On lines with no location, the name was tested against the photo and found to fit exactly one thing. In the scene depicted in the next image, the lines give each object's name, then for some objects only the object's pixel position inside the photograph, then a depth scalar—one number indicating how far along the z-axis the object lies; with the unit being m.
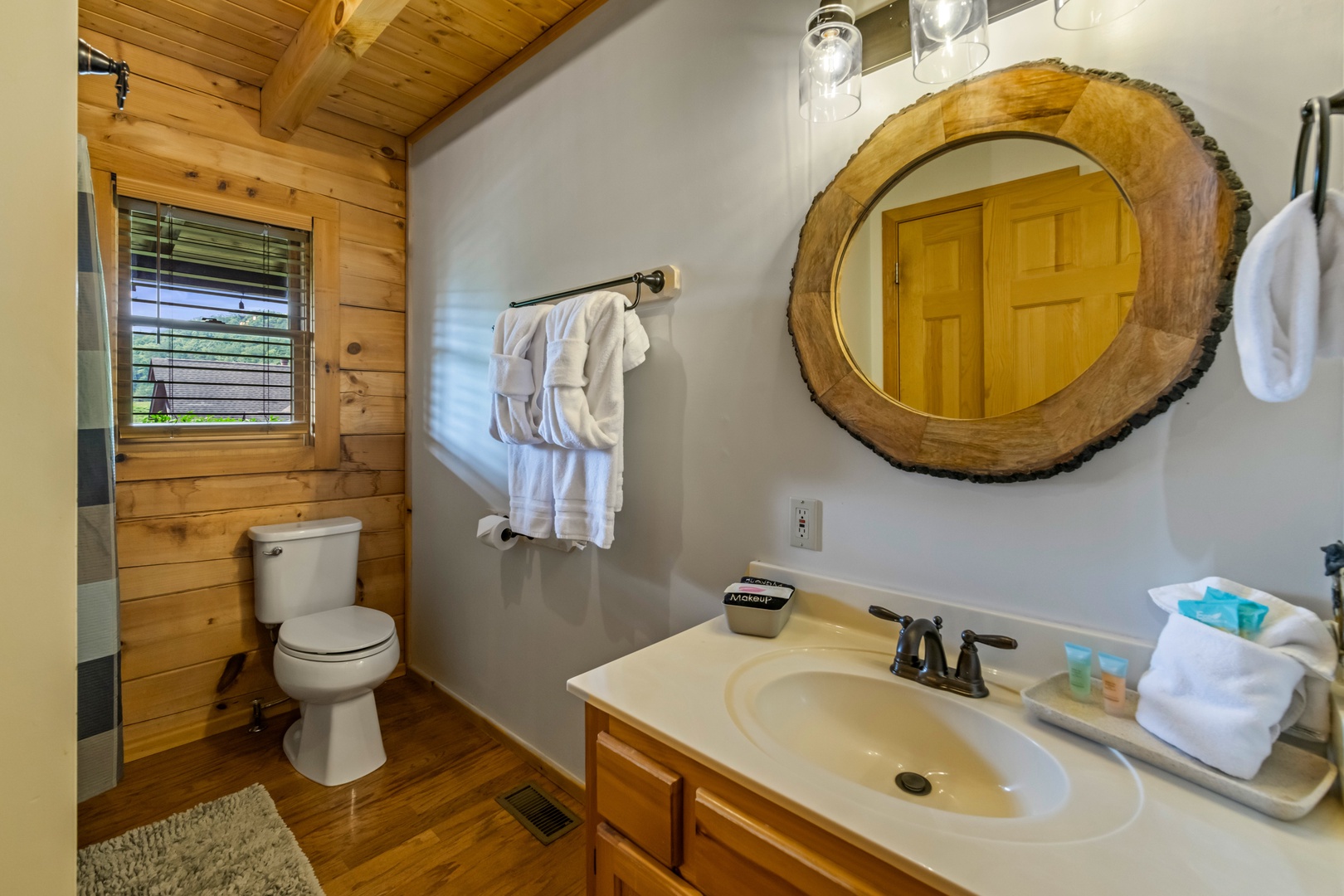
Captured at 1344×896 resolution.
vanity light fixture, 0.90
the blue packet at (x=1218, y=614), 0.75
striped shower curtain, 1.37
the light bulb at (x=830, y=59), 1.07
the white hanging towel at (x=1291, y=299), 0.63
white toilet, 1.88
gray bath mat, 1.47
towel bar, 1.54
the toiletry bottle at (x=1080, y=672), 0.87
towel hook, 0.61
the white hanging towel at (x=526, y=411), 1.67
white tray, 0.65
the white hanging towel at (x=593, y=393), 1.50
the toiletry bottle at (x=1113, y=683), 0.83
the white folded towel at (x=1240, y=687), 0.68
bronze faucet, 0.95
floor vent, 1.71
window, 2.04
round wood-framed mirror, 0.84
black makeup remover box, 1.17
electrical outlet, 1.28
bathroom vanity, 0.60
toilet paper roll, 1.95
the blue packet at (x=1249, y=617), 0.74
